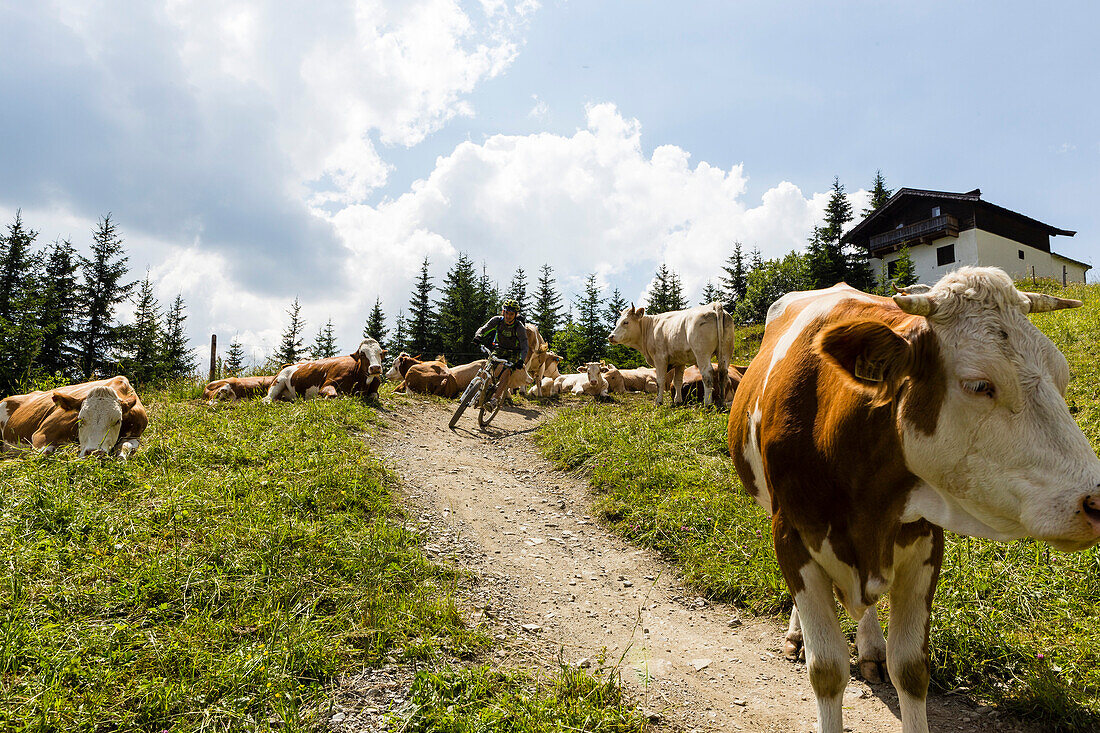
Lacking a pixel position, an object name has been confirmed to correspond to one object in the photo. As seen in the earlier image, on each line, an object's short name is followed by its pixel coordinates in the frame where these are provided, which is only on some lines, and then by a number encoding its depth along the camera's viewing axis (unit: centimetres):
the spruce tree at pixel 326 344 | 4559
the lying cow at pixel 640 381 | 1974
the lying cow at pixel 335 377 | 1298
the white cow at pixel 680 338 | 1277
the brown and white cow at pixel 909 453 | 183
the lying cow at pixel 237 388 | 1330
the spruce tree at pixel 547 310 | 4734
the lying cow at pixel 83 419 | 727
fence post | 1735
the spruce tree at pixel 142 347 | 3106
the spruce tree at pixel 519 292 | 5026
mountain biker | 1202
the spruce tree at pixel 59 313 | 2862
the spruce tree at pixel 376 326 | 4919
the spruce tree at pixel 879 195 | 4756
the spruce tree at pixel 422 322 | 4691
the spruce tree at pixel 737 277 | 5600
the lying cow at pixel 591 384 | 1834
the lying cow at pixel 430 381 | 1642
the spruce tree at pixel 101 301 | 3209
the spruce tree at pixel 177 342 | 3888
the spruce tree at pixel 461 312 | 4359
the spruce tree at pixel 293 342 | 4381
